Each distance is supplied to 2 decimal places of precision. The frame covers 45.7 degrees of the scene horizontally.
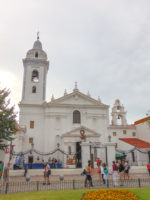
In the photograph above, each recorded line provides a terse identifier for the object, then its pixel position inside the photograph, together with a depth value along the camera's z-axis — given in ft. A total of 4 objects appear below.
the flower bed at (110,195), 24.36
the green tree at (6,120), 47.99
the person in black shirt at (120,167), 42.16
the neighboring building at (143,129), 105.70
